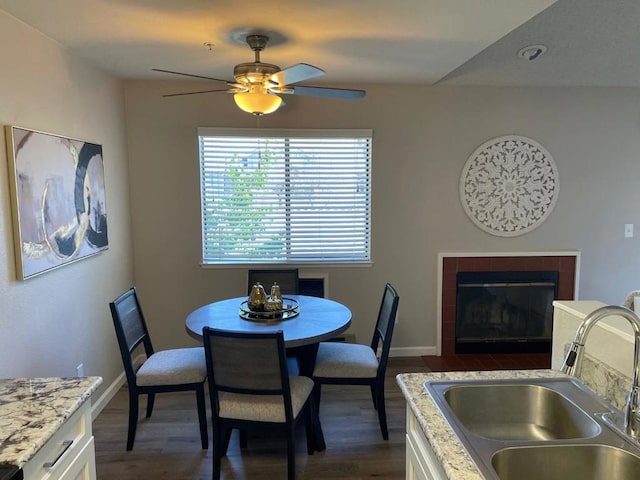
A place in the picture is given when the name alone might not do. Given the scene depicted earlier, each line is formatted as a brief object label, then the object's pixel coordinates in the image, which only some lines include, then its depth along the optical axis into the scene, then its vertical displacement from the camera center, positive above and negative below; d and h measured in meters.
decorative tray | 2.79 -0.74
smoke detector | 3.23 +1.08
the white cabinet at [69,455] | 1.37 -0.85
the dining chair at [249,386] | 2.16 -0.94
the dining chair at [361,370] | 2.74 -1.05
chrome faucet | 1.25 -0.45
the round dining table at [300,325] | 2.52 -0.75
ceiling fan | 2.32 +0.64
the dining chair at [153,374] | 2.61 -1.04
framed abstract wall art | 2.21 +0.01
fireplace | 4.05 -0.64
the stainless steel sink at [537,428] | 1.20 -0.70
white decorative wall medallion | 3.96 +0.12
